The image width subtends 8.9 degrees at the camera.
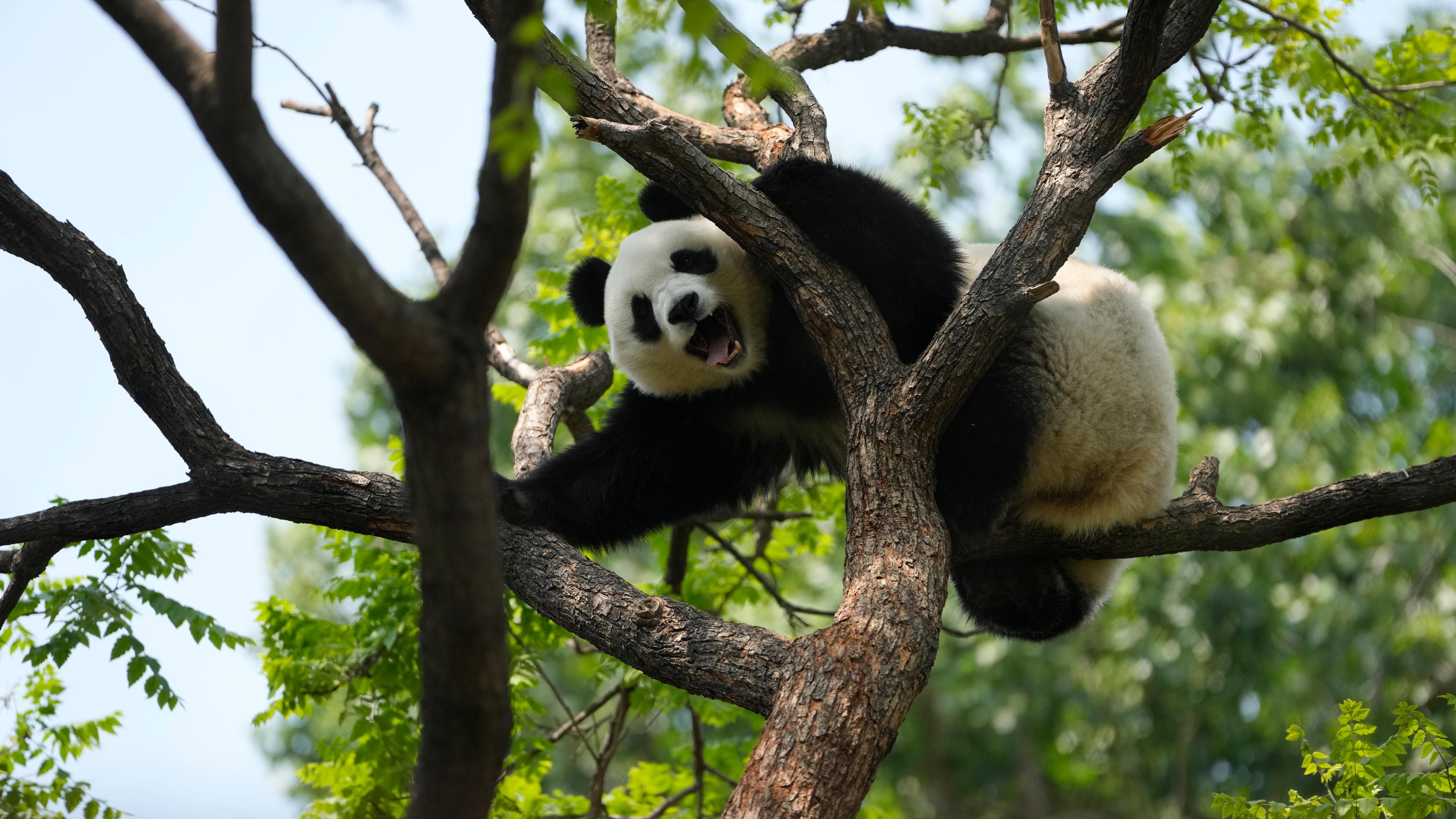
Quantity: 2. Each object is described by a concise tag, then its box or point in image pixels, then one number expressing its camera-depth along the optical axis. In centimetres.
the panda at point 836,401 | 1446
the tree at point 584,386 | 1145
